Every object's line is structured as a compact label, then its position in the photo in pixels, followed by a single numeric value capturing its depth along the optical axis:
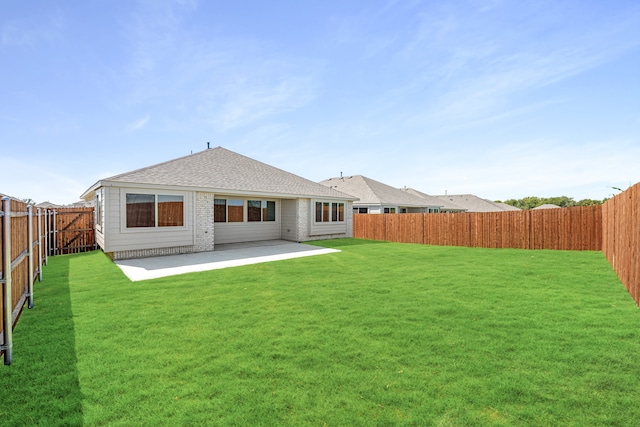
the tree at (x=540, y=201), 77.69
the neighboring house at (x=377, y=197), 26.12
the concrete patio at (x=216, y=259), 8.69
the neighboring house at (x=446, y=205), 38.60
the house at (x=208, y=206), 10.63
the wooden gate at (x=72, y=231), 12.59
